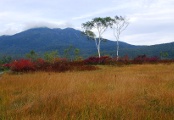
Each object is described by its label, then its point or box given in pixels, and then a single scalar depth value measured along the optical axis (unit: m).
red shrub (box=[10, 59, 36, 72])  19.59
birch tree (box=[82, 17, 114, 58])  50.09
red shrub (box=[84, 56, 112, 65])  29.50
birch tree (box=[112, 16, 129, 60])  50.12
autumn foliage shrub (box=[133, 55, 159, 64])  30.14
